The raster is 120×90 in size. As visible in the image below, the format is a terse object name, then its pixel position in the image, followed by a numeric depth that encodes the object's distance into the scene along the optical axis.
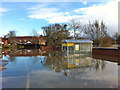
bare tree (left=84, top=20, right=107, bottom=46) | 42.12
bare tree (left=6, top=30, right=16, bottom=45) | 78.16
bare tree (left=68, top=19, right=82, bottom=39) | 45.56
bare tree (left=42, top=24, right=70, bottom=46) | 53.62
